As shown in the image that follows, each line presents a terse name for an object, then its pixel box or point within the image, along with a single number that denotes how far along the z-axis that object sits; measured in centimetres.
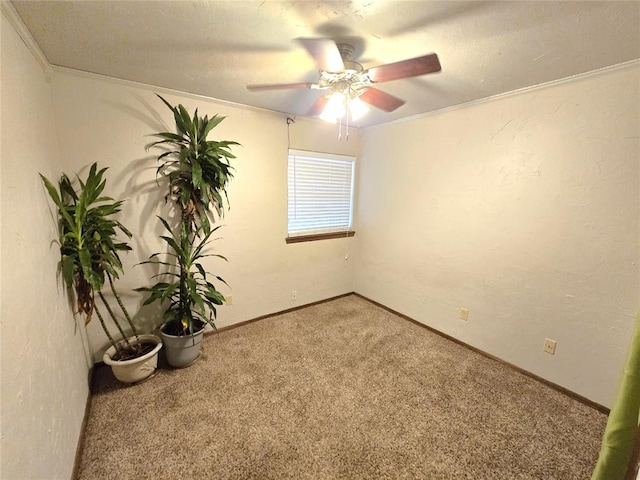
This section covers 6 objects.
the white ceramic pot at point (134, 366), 179
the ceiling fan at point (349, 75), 116
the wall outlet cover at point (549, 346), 196
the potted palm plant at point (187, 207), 201
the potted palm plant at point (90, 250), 153
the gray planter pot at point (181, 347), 201
